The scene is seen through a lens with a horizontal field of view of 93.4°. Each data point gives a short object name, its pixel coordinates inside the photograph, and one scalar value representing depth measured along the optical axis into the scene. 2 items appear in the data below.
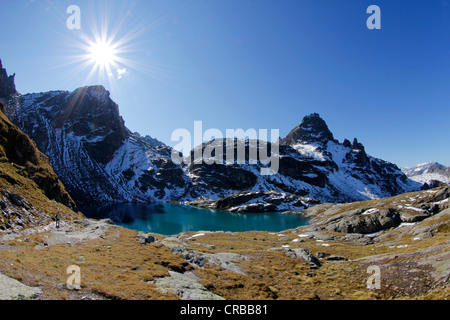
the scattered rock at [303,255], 32.16
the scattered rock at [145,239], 34.47
